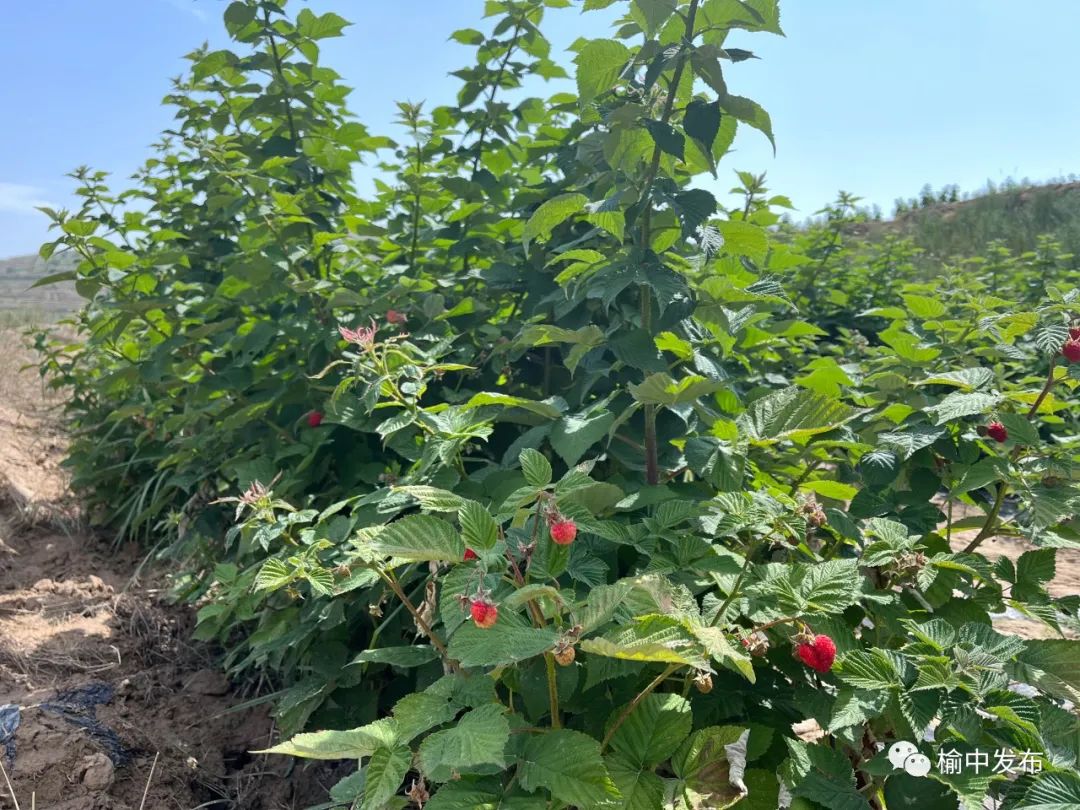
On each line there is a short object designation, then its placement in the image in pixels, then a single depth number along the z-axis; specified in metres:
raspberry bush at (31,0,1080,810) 1.04
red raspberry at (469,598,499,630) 0.96
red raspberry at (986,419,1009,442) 1.40
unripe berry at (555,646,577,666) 0.93
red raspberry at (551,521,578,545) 1.05
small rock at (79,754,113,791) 1.72
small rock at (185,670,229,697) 2.29
